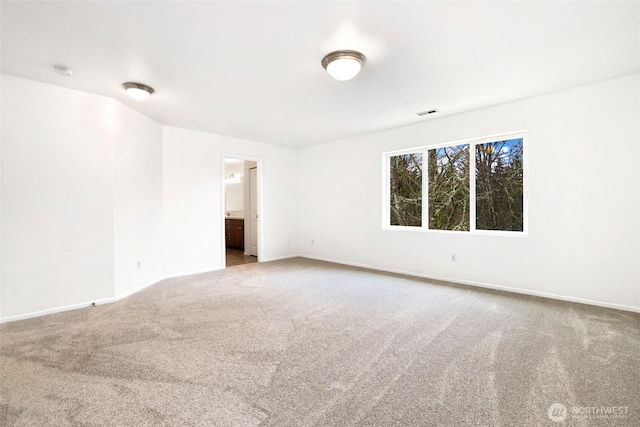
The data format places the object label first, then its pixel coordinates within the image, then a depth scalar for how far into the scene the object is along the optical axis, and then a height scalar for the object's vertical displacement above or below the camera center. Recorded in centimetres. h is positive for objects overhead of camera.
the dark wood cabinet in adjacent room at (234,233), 786 -45
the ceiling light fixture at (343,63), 257 +133
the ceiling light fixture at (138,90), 321 +139
